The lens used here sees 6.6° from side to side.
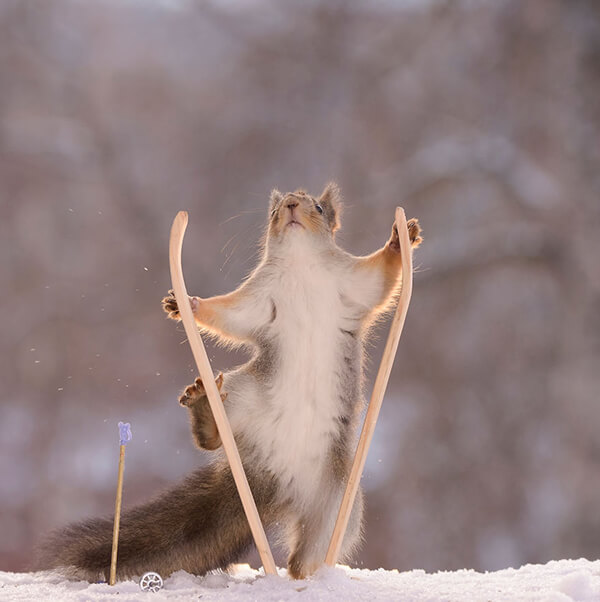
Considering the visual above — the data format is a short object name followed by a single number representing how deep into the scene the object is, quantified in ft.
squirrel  10.74
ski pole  10.59
